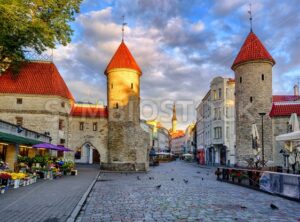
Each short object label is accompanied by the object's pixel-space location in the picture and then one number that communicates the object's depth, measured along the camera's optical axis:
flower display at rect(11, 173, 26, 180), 12.56
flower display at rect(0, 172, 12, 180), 11.13
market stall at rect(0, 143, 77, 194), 12.00
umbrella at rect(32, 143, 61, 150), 18.90
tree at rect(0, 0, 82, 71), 16.68
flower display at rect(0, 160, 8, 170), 13.82
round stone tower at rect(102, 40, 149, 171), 28.53
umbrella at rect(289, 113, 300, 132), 14.90
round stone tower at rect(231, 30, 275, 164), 24.74
